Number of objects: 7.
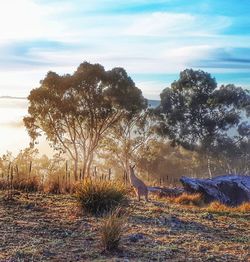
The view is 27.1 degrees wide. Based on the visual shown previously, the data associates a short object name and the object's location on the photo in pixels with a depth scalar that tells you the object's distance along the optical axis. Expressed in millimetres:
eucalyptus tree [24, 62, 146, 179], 39594
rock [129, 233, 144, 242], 8367
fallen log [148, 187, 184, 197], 19219
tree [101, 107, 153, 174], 43625
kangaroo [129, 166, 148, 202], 13742
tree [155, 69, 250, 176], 45156
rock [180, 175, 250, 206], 19641
